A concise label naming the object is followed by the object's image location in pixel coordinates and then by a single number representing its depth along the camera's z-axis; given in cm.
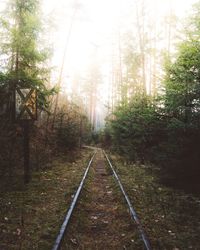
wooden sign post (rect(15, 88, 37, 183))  1059
